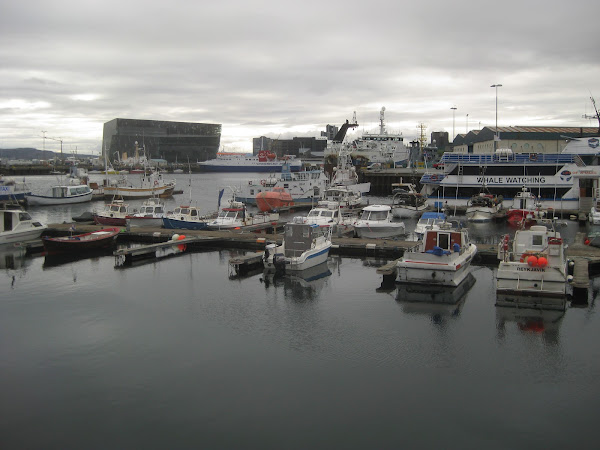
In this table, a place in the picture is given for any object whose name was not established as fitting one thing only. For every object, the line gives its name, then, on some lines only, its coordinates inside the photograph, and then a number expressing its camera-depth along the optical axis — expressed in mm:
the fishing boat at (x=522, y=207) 41831
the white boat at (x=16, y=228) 31797
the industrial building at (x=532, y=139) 67900
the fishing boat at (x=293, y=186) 61062
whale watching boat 48625
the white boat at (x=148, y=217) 38094
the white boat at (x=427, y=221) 31025
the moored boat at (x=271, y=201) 53344
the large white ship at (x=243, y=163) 159500
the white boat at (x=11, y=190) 60562
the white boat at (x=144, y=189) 70775
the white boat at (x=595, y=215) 35969
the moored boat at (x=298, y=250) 23953
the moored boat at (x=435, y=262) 21078
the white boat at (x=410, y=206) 48156
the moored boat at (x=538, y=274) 19000
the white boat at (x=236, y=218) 35375
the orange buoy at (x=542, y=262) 18828
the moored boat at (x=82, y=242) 29467
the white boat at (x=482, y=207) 43906
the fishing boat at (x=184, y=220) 35562
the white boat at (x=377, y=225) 33375
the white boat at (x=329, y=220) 33531
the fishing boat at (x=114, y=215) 38906
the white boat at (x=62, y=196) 63094
